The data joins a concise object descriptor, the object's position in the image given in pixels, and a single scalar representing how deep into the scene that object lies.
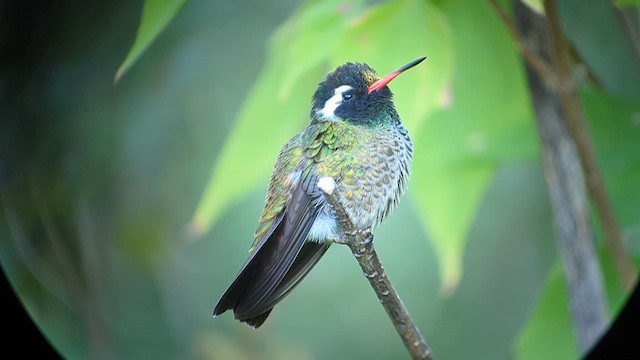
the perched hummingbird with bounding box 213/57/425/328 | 2.08
